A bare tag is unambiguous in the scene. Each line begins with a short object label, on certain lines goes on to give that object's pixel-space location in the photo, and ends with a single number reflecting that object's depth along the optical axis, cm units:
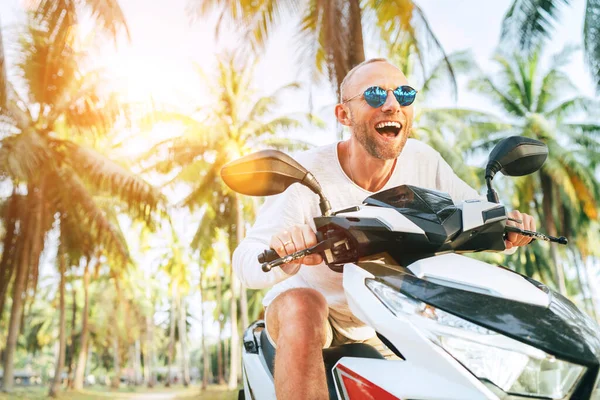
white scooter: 108
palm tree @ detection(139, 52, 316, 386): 1825
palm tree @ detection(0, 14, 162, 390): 1439
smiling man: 156
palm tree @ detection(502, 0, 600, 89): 1327
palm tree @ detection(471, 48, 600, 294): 2255
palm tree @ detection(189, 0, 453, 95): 923
